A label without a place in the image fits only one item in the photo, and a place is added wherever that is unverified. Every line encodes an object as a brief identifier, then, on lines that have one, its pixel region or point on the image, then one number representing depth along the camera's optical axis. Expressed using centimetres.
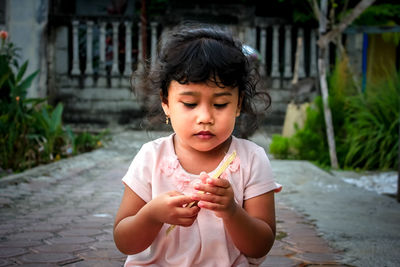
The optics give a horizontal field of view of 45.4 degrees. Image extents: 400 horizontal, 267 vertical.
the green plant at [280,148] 607
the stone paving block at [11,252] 207
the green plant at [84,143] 597
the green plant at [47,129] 513
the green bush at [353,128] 545
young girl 145
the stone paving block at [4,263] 195
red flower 478
